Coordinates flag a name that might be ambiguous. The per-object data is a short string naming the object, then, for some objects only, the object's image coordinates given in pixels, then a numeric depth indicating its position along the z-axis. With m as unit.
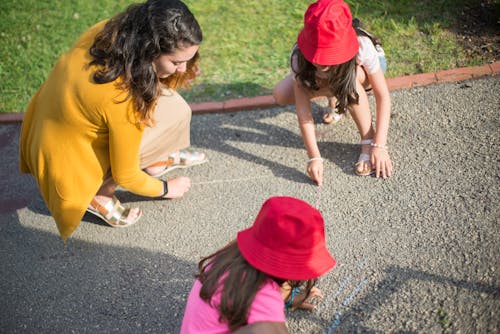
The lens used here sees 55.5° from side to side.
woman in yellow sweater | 2.12
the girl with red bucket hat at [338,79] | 2.30
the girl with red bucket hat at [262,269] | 1.61
